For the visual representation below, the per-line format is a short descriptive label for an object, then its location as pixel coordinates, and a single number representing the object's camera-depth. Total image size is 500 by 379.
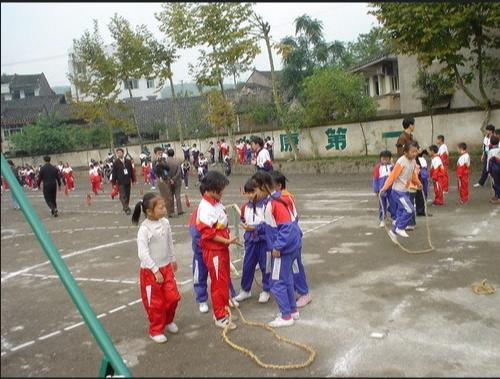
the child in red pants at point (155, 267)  4.00
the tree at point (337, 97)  18.97
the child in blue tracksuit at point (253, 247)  4.75
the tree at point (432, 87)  17.09
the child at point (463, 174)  9.93
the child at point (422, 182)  8.90
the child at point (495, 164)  9.66
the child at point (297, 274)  4.72
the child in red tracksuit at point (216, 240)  4.22
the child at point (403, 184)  7.12
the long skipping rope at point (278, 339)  3.25
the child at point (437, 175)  9.89
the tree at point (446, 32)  11.86
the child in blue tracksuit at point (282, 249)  4.23
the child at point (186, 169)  13.60
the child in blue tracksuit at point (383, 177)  8.09
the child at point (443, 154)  10.53
